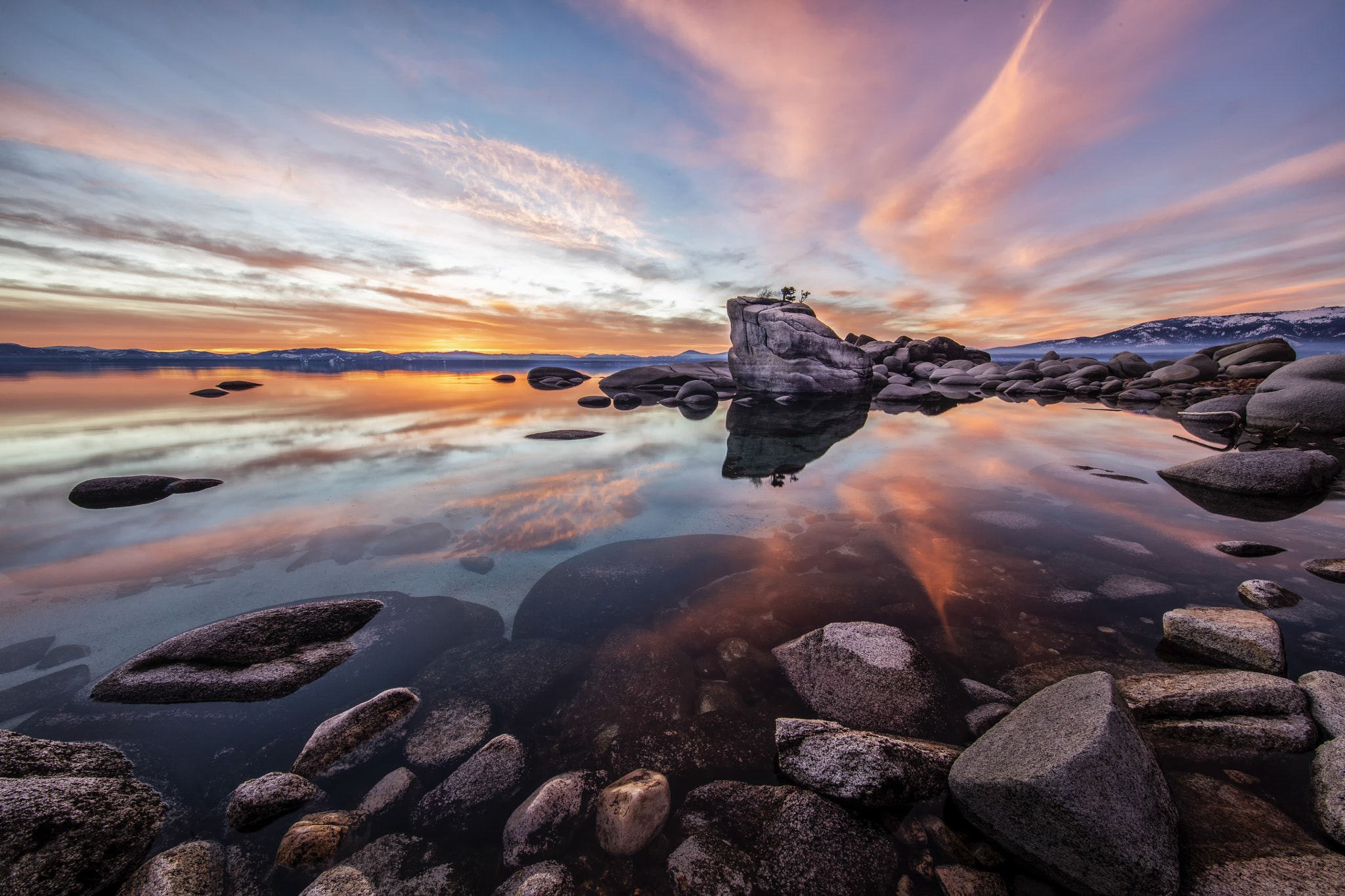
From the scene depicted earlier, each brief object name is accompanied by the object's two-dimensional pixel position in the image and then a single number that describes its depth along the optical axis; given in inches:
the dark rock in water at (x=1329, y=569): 180.5
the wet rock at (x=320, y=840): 85.7
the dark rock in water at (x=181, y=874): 77.9
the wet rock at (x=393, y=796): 98.0
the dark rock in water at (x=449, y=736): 110.8
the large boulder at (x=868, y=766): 93.7
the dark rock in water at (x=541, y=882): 79.2
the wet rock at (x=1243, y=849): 73.5
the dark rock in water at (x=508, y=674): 130.5
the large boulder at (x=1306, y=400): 488.7
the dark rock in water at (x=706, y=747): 108.3
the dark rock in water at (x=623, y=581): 169.8
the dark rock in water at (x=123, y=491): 287.4
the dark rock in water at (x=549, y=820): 89.0
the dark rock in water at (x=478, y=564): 207.6
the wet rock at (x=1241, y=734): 100.1
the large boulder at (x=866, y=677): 119.1
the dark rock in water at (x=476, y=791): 96.8
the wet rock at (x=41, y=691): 122.9
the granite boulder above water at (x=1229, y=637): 125.6
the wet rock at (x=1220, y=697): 106.3
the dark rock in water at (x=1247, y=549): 204.4
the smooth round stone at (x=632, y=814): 89.2
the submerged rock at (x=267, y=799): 93.9
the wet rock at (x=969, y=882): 79.0
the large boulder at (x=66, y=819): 72.5
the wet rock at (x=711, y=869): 81.5
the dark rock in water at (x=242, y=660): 129.3
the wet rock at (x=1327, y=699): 101.8
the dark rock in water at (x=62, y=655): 139.9
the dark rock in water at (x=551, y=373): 1871.3
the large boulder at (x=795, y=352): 1014.4
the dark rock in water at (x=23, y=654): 138.5
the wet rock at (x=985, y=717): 114.1
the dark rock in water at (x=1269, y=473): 285.7
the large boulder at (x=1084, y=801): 74.3
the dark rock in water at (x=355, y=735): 107.9
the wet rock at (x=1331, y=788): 82.7
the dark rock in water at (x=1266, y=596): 162.2
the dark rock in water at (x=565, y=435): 537.3
